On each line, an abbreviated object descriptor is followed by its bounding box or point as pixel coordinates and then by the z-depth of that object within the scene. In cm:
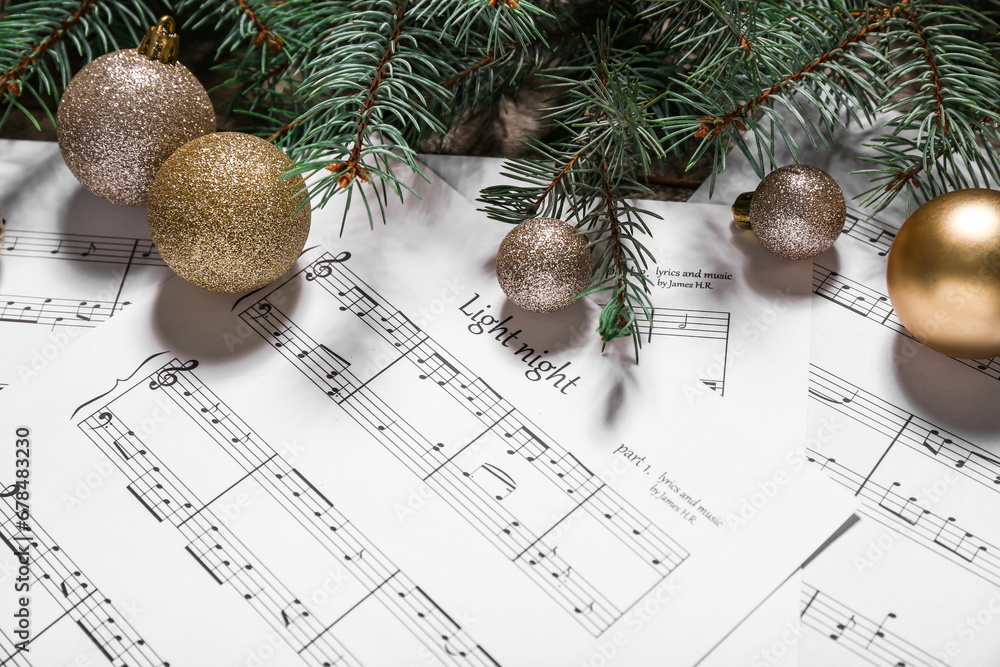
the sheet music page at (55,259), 61
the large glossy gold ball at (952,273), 53
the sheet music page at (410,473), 50
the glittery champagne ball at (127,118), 59
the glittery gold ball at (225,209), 55
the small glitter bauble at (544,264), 57
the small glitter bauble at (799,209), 59
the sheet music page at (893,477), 50
